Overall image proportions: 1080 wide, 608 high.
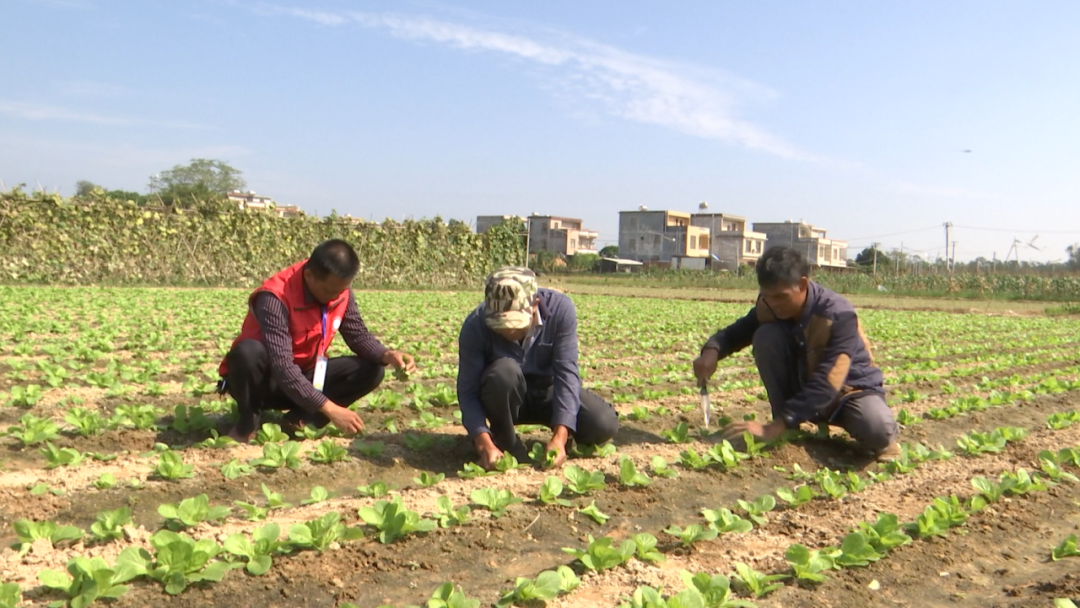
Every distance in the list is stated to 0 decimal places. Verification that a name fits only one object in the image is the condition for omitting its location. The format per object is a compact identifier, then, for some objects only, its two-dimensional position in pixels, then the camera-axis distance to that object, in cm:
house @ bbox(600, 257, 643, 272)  6750
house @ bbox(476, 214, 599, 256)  8375
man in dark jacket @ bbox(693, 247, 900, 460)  439
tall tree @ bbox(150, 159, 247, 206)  7206
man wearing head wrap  398
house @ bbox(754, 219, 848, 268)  7525
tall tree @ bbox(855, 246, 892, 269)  7046
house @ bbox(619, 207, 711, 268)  7481
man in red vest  417
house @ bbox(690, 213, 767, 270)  7756
